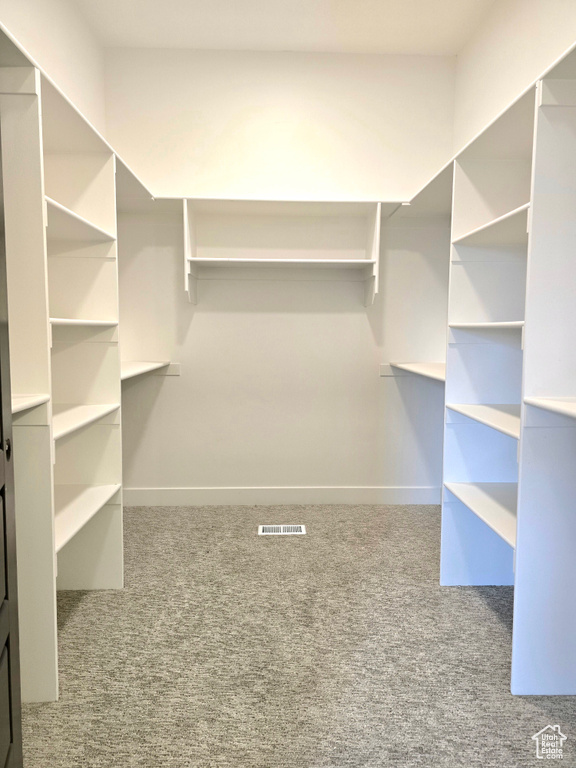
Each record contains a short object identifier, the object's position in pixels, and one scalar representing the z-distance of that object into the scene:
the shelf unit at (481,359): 2.42
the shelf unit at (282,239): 3.48
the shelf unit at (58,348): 1.65
